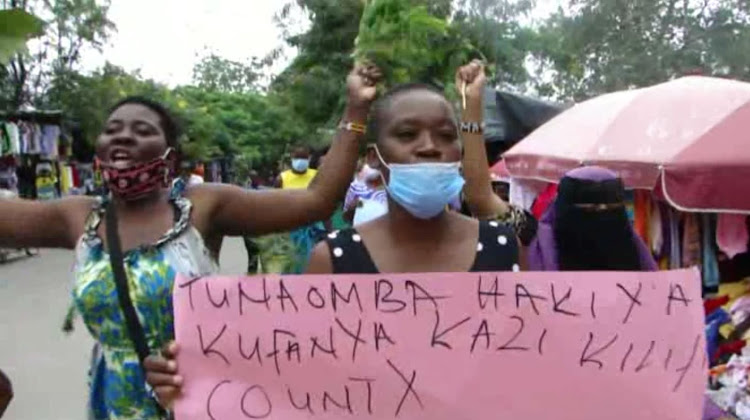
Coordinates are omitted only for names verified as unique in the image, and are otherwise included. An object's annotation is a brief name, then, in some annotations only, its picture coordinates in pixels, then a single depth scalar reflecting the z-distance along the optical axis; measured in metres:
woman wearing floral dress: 2.30
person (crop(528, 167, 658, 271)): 2.99
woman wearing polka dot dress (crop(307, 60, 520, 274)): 2.31
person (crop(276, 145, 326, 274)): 8.77
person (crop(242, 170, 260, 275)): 4.75
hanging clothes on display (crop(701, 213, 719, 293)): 6.34
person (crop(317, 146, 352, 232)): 6.73
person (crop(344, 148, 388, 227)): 5.60
